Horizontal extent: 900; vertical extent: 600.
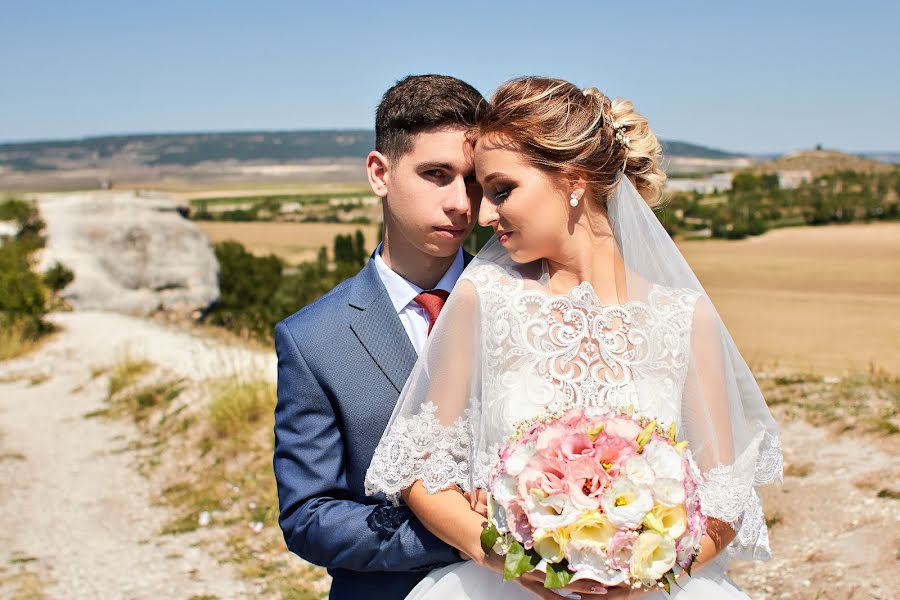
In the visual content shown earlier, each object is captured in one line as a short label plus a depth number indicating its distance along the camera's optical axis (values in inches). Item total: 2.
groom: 107.2
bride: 103.3
